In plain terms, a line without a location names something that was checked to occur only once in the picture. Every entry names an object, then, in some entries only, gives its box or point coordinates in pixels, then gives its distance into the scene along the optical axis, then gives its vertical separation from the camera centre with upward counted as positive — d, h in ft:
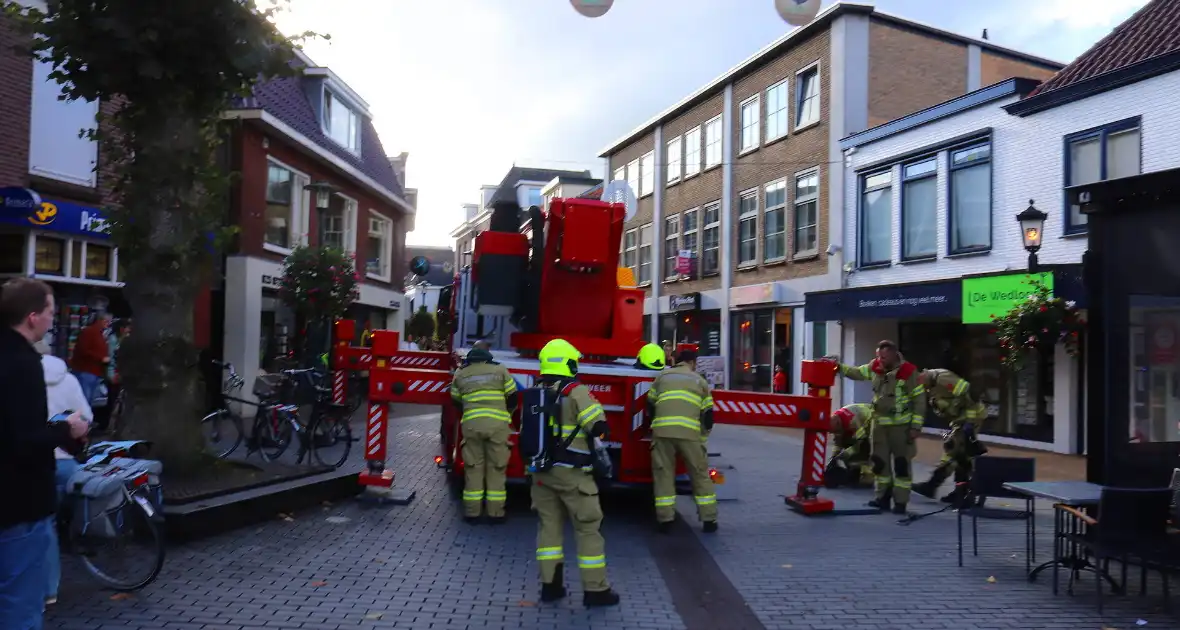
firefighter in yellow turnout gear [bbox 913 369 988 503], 33.45 -1.86
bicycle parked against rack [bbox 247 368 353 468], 37.11 -3.14
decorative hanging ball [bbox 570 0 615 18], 30.04 +10.73
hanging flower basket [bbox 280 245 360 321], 60.54 +3.87
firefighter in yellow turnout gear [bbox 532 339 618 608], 20.10 -3.37
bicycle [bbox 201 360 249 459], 36.63 -3.39
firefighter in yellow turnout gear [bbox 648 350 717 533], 27.61 -2.29
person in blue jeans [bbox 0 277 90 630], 11.93 -1.63
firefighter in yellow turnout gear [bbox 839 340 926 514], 32.32 -1.95
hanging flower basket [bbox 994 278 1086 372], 47.03 +1.84
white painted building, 49.39 +9.10
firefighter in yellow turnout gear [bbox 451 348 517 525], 27.99 -2.21
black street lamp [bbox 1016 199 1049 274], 47.42 +6.70
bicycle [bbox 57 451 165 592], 19.29 -3.85
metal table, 21.39 -3.04
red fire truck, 30.37 +0.32
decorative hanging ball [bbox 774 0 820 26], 29.01 +10.46
